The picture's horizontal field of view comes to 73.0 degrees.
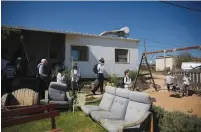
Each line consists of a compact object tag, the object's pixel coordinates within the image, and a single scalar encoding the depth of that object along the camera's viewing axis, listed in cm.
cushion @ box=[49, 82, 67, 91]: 404
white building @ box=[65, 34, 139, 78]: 823
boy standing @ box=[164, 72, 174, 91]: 698
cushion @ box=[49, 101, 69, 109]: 397
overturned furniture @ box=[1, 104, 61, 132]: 185
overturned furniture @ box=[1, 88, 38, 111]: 292
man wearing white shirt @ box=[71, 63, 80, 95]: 647
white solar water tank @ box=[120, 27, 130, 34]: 1016
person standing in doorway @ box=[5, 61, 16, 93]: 459
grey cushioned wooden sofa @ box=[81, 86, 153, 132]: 237
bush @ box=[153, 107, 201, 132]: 218
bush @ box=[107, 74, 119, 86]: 694
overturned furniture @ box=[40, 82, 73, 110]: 400
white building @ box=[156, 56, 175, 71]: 2069
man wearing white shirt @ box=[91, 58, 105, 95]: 608
